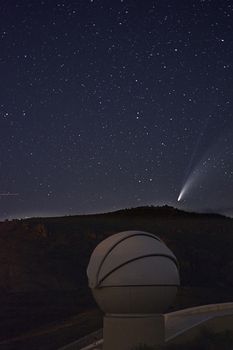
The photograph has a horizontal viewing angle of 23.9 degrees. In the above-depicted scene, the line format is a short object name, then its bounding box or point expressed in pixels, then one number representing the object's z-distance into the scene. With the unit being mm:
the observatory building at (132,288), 17688
